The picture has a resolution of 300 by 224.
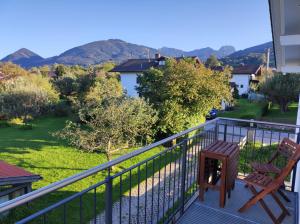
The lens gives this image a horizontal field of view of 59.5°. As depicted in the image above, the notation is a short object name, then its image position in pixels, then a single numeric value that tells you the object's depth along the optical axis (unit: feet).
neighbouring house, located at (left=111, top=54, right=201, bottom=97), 98.43
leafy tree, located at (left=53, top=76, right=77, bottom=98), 85.87
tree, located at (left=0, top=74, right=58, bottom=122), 61.87
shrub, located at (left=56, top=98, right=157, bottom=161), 32.83
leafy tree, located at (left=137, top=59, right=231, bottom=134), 43.34
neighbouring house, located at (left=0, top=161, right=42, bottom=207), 21.43
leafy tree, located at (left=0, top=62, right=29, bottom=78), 94.89
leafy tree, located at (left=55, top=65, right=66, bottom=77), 126.13
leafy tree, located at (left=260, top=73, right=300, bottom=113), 72.84
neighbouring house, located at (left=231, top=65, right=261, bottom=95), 121.49
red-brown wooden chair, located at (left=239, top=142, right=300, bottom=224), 9.64
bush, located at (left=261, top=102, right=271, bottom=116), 78.97
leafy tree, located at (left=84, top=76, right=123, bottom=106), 35.70
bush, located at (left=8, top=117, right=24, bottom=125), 63.00
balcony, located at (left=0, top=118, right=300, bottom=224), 5.19
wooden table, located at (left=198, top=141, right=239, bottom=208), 10.66
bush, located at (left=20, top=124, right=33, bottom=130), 57.93
